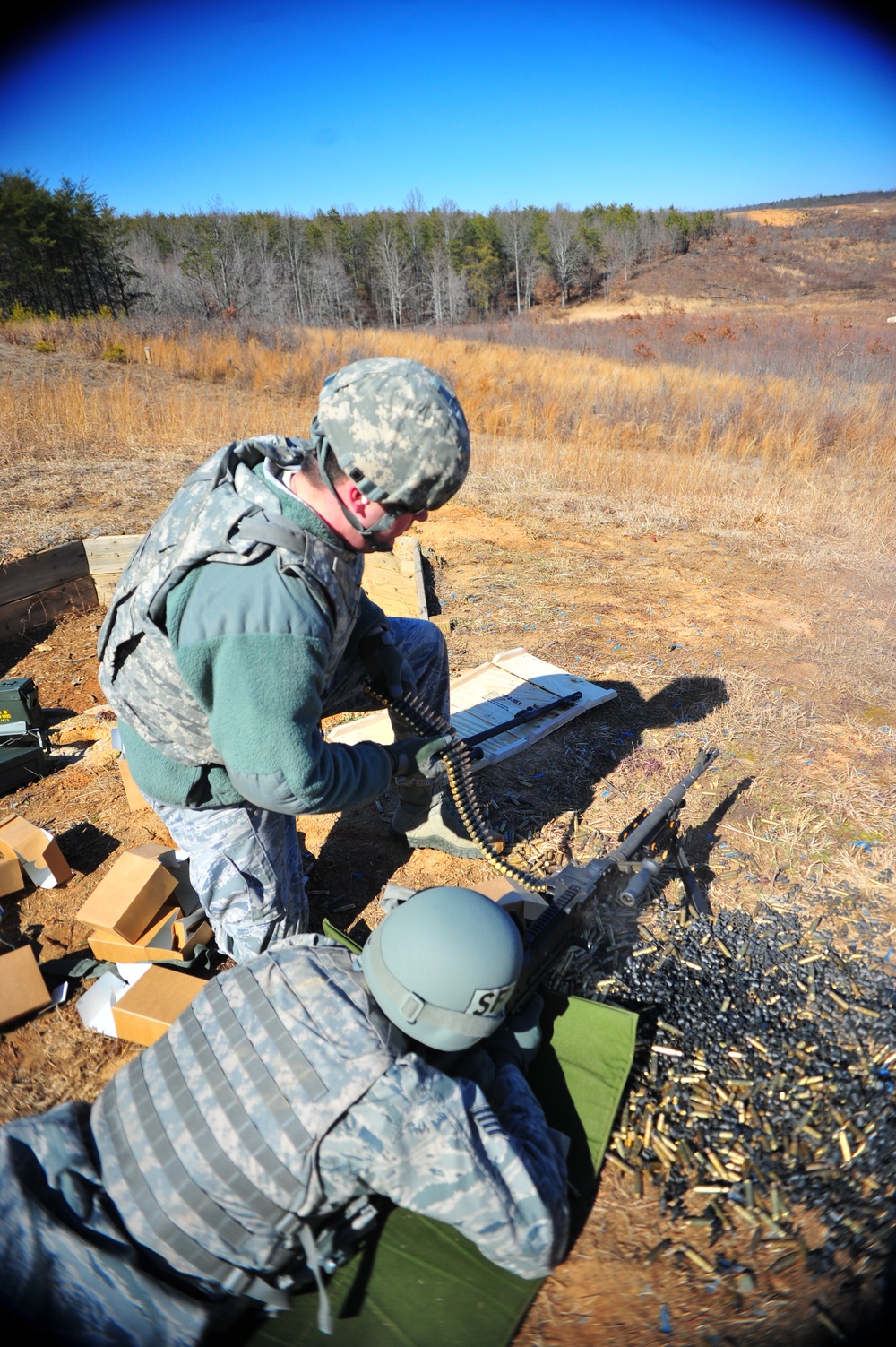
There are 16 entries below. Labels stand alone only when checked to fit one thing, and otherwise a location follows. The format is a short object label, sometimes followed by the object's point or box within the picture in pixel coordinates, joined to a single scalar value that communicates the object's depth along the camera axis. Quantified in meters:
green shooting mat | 2.06
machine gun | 2.87
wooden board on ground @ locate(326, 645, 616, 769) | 4.88
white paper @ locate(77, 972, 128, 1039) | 3.11
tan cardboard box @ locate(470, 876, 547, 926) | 3.28
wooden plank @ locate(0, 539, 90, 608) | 6.28
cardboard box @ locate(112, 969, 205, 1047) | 2.96
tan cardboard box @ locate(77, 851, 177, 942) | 3.31
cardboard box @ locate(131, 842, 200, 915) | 3.62
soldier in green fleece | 2.24
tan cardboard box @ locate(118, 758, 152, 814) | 4.33
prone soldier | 1.69
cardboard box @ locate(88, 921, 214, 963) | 3.34
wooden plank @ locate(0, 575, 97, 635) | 6.36
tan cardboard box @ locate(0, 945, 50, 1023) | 3.12
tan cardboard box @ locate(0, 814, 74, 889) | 3.82
